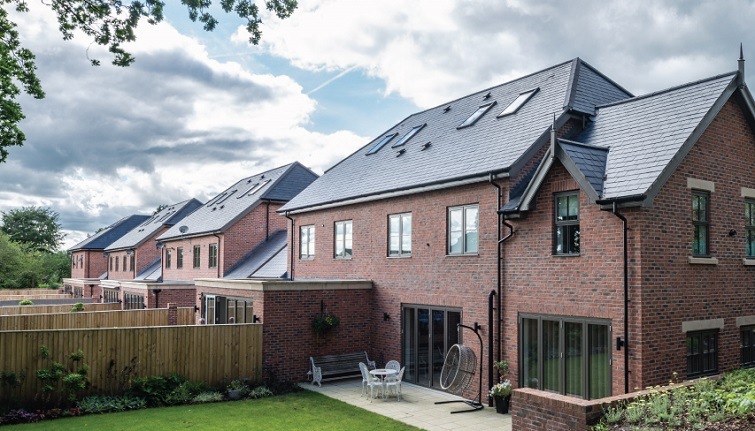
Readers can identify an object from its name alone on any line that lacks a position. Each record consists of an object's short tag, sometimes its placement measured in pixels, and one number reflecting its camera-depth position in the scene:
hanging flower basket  17.56
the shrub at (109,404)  13.84
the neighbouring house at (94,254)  55.81
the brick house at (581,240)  11.74
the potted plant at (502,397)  13.45
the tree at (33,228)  89.56
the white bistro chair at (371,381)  15.05
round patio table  15.31
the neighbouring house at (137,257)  32.84
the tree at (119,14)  9.81
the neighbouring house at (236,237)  27.81
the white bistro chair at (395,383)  15.01
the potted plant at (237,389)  15.48
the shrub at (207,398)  14.93
